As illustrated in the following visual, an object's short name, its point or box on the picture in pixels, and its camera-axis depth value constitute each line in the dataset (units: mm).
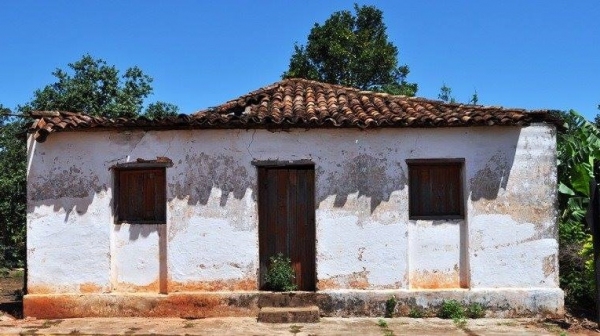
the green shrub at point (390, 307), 9297
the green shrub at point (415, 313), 9258
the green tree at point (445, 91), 29786
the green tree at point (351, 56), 26812
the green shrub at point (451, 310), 9172
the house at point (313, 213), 9352
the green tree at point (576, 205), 9805
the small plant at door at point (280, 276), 9469
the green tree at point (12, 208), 19359
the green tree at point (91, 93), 18609
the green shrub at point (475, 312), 9234
